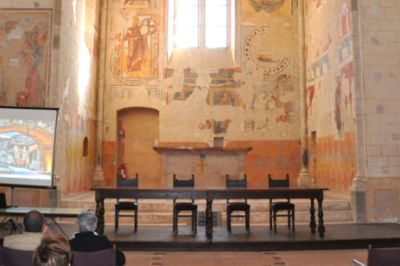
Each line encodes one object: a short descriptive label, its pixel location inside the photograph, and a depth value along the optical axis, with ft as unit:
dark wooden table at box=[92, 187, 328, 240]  20.81
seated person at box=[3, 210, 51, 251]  10.27
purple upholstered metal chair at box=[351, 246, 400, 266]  9.59
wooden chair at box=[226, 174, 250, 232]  22.59
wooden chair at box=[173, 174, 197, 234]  22.18
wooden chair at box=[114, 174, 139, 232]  22.36
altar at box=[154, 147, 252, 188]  35.24
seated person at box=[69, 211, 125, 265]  10.38
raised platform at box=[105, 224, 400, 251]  19.79
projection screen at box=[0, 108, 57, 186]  24.32
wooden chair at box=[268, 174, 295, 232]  22.40
